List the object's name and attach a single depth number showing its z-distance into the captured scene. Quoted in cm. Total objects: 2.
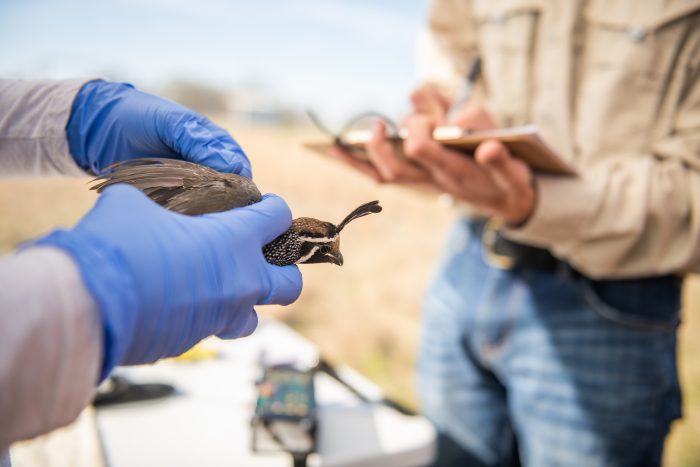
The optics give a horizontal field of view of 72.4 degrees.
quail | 71
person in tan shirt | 135
